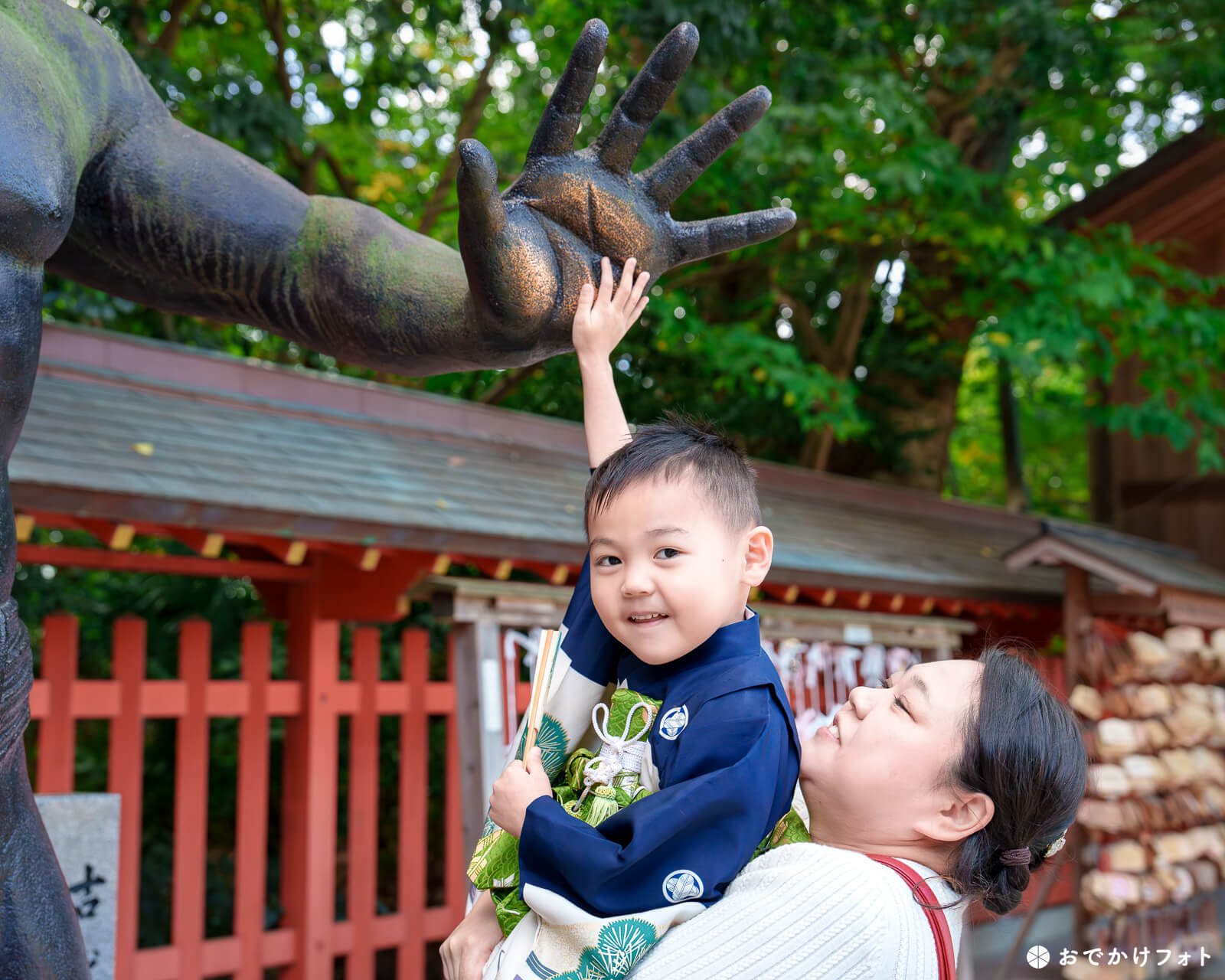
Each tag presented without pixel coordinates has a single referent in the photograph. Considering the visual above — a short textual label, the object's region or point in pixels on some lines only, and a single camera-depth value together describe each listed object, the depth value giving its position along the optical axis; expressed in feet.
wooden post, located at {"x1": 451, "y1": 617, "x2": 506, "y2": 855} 12.70
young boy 4.08
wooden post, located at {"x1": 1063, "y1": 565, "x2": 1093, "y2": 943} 18.80
